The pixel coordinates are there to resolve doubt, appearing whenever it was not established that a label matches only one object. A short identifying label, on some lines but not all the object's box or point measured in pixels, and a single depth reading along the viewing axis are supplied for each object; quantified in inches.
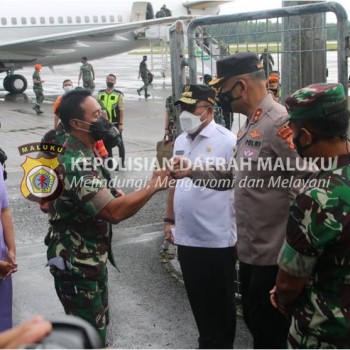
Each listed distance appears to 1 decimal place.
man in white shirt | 153.3
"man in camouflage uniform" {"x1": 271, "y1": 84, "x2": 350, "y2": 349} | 91.7
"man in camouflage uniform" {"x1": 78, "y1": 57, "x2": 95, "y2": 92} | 884.6
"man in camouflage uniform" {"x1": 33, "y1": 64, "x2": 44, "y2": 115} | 729.6
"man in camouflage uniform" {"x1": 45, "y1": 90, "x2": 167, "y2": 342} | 129.7
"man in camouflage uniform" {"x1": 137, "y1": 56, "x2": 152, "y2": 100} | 933.2
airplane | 856.3
